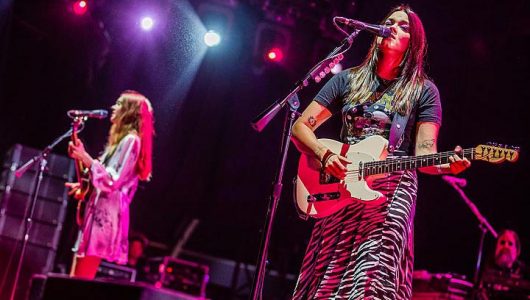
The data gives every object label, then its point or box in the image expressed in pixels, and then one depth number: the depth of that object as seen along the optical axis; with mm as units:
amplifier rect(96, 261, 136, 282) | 10133
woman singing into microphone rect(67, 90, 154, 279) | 6137
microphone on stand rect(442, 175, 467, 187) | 7129
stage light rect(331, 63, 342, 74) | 10680
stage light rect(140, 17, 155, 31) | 10406
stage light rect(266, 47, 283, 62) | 11531
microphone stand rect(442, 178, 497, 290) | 7655
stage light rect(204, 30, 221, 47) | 10914
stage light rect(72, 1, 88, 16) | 9477
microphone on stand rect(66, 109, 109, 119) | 6568
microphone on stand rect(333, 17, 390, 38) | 3868
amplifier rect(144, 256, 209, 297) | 10812
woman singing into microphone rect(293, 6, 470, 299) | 3357
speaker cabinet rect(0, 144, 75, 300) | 8953
